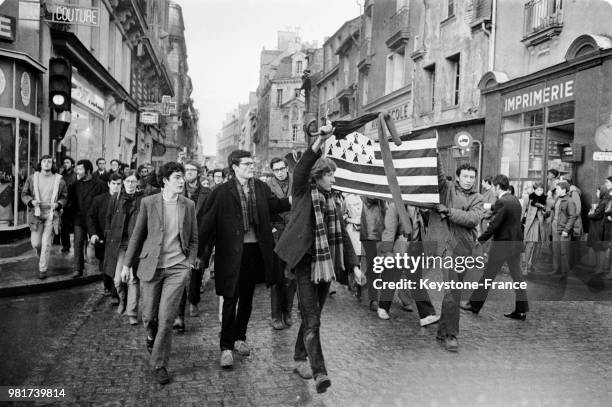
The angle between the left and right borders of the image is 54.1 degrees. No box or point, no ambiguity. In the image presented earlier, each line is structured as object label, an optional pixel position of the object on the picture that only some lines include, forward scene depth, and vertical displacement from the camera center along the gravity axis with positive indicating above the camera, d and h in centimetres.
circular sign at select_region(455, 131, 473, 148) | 1705 +113
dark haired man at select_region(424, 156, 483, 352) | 630 -53
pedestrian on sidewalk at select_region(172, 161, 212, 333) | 665 -85
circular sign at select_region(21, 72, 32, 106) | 1264 +167
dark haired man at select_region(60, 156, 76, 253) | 1204 -101
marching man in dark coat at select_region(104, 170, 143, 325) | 720 -80
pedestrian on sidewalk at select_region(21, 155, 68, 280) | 923 -55
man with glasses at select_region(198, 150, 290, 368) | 547 -63
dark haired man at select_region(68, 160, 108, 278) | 952 -50
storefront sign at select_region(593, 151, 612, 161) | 1098 +51
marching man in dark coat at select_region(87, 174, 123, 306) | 818 -75
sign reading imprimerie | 1465 +229
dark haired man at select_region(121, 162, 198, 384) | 504 -70
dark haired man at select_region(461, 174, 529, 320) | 786 -84
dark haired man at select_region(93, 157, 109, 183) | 1324 -2
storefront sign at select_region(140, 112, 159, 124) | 2945 +261
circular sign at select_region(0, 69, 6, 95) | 1205 +170
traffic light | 1285 +178
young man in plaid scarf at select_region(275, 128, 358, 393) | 480 -56
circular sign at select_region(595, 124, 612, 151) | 1130 +89
